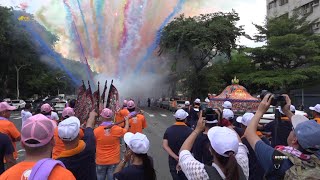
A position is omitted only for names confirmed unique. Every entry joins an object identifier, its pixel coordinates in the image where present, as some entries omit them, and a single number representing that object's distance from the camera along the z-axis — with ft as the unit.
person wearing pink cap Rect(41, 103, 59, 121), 16.27
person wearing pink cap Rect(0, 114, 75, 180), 5.10
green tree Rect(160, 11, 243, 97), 75.43
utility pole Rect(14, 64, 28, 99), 98.79
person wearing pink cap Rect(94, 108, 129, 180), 12.97
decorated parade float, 37.42
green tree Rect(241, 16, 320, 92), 61.89
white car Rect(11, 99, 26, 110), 91.70
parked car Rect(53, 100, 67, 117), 50.50
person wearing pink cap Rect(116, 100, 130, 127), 20.39
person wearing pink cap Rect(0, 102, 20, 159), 11.56
